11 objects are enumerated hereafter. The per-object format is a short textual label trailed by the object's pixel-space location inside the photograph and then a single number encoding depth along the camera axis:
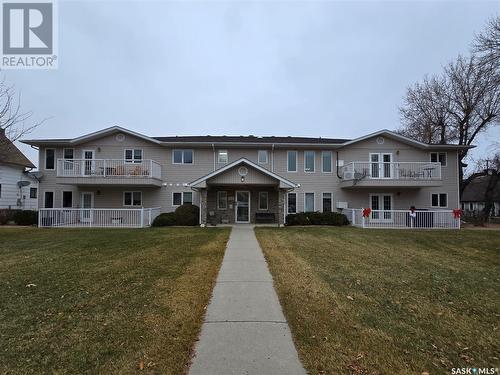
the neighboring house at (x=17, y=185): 25.66
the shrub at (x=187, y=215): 19.83
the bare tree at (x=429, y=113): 29.98
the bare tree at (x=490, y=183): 25.94
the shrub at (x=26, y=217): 20.61
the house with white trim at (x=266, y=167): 21.72
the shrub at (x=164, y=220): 19.56
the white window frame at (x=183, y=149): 22.66
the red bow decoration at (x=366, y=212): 19.33
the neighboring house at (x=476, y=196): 45.41
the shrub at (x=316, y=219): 20.66
